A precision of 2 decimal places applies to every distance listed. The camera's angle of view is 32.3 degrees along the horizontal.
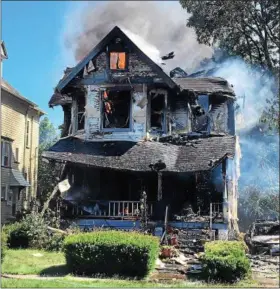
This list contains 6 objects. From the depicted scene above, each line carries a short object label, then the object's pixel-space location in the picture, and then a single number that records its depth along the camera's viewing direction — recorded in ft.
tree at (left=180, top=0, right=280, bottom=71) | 63.62
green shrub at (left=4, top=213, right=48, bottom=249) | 41.27
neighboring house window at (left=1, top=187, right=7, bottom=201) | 56.31
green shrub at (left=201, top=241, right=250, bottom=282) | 34.97
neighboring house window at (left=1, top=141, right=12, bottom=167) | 57.26
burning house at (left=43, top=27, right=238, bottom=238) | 50.24
